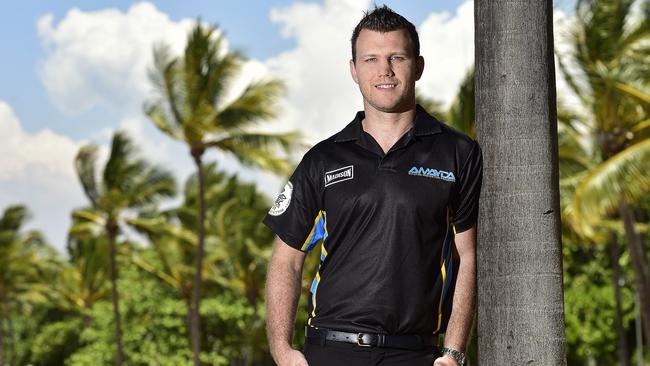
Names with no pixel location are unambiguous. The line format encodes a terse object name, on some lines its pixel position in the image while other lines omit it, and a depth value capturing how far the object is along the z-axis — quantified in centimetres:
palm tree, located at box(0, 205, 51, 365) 4962
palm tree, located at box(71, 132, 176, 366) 3712
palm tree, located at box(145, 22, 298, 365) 3145
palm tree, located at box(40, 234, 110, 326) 5397
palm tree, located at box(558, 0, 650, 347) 1805
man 358
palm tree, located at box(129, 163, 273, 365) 3831
